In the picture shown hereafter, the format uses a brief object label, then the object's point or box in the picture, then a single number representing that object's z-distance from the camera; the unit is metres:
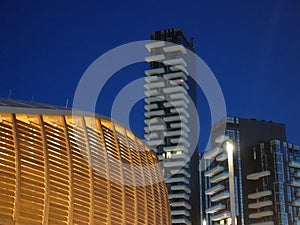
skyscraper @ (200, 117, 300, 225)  94.00
